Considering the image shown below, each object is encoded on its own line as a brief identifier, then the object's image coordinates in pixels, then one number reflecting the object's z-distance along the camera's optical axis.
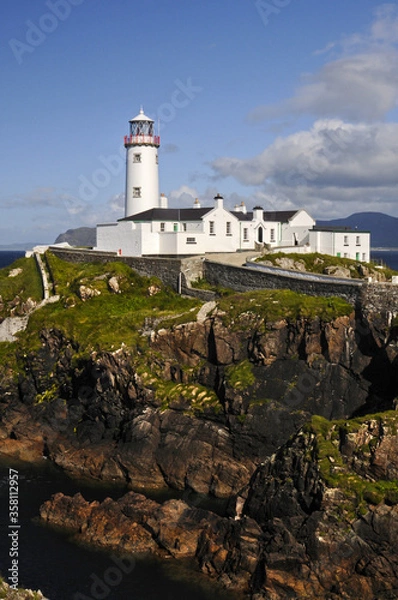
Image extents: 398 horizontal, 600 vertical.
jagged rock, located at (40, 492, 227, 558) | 35.00
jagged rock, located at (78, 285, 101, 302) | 61.53
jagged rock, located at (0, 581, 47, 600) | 23.67
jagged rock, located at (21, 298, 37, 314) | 63.72
